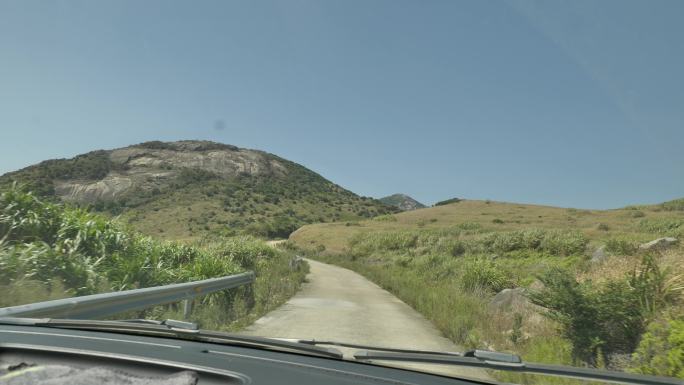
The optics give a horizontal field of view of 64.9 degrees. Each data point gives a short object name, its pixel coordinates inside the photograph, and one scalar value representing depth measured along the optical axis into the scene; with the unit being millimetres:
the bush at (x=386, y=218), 89719
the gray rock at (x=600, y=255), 14875
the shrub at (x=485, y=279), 18109
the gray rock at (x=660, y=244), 13180
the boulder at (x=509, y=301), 12461
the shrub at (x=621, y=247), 14391
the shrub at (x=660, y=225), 26700
